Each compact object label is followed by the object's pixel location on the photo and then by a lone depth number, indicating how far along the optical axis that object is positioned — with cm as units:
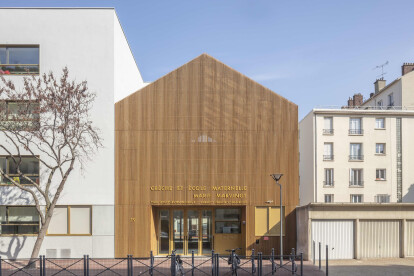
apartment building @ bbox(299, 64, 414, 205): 3675
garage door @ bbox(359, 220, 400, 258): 1803
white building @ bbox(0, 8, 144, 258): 1838
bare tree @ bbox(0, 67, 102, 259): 1694
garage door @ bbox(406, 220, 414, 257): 1817
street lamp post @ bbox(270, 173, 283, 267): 1612
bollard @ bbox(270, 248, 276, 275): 1453
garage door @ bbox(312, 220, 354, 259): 1777
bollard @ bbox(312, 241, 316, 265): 1733
